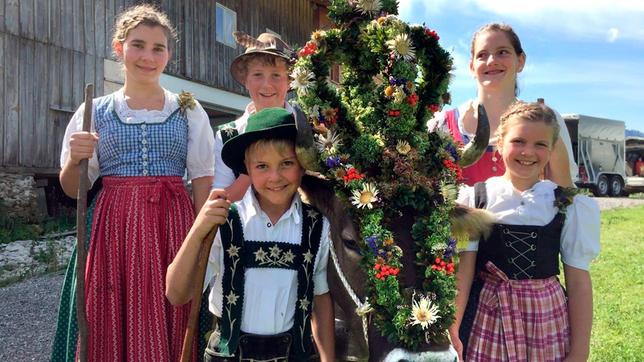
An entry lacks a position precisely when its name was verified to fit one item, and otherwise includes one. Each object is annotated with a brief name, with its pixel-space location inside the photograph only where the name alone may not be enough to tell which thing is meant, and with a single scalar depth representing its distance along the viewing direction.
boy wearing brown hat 3.66
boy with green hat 2.39
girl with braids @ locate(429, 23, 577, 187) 3.30
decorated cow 2.16
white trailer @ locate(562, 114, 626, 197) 26.48
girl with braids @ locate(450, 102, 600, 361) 2.77
